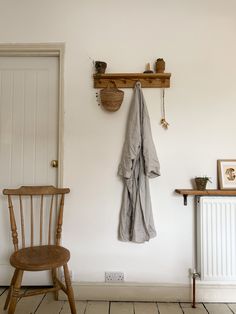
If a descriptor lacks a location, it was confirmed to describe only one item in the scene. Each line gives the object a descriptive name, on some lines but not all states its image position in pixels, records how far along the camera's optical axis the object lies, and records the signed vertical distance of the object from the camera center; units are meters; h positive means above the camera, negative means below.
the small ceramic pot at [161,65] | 1.98 +0.76
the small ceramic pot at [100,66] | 1.97 +0.75
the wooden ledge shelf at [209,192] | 1.88 -0.23
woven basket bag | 1.92 +0.49
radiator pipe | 1.91 -0.91
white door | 2.15 +0.29
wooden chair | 1.58 -0.61
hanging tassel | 2.03 +0.36
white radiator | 1.89 -0.57
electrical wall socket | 2.00 -0.91
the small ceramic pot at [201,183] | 1.92 -0.16
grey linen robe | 1.91 -0.09
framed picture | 1.99 -0.09
